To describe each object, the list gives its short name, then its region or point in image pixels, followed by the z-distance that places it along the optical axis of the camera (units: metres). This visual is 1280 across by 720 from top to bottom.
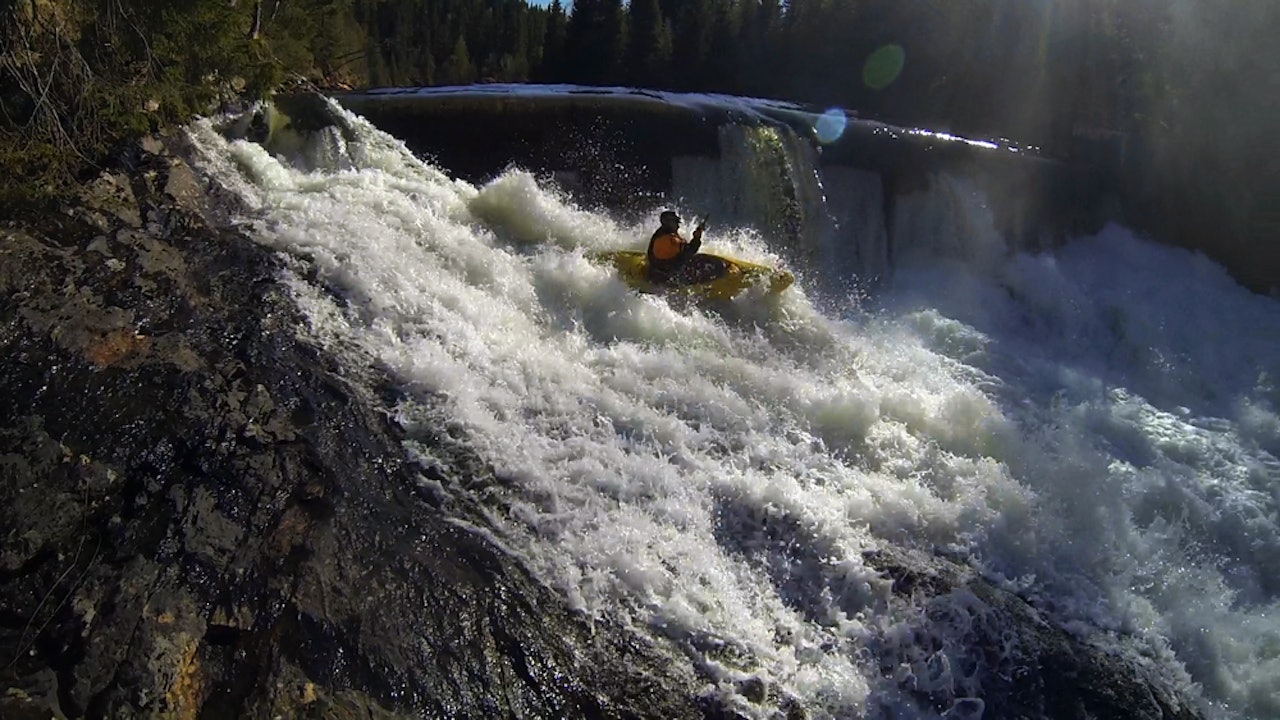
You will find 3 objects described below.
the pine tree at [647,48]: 28.97
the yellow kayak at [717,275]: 7.78
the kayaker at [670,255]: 7.88
